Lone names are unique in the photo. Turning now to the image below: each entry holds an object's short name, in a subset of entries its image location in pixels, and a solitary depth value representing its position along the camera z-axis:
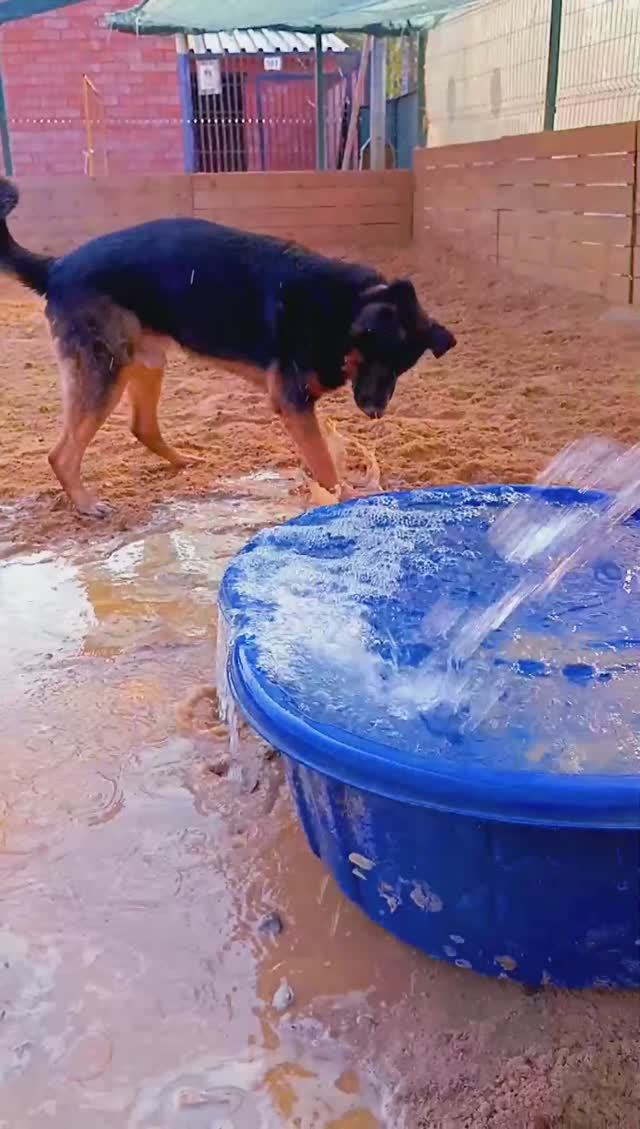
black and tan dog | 4.13
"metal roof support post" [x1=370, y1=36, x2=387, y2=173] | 15.48
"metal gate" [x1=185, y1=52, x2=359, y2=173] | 17.72
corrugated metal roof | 17.22
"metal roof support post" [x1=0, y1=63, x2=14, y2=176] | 11.72
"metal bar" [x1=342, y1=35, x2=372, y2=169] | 15.54
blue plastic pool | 1.58
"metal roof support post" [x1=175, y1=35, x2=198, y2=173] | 17.12
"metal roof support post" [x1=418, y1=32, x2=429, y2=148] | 12.73
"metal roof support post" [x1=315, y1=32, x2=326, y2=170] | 11.75
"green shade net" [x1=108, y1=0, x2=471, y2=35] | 9.74
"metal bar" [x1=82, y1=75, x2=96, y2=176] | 15.16
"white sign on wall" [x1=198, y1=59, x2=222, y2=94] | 17.64
